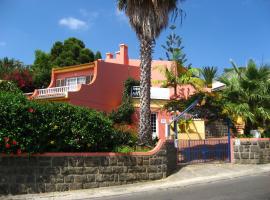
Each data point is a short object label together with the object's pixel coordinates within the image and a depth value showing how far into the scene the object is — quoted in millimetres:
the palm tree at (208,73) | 32106
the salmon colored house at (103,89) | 26141
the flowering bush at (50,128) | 11656
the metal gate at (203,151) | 18064
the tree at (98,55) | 43562
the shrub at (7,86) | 16719
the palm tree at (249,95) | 18844
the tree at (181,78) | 24916
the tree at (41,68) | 34500
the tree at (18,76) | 30266
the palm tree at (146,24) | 15969
